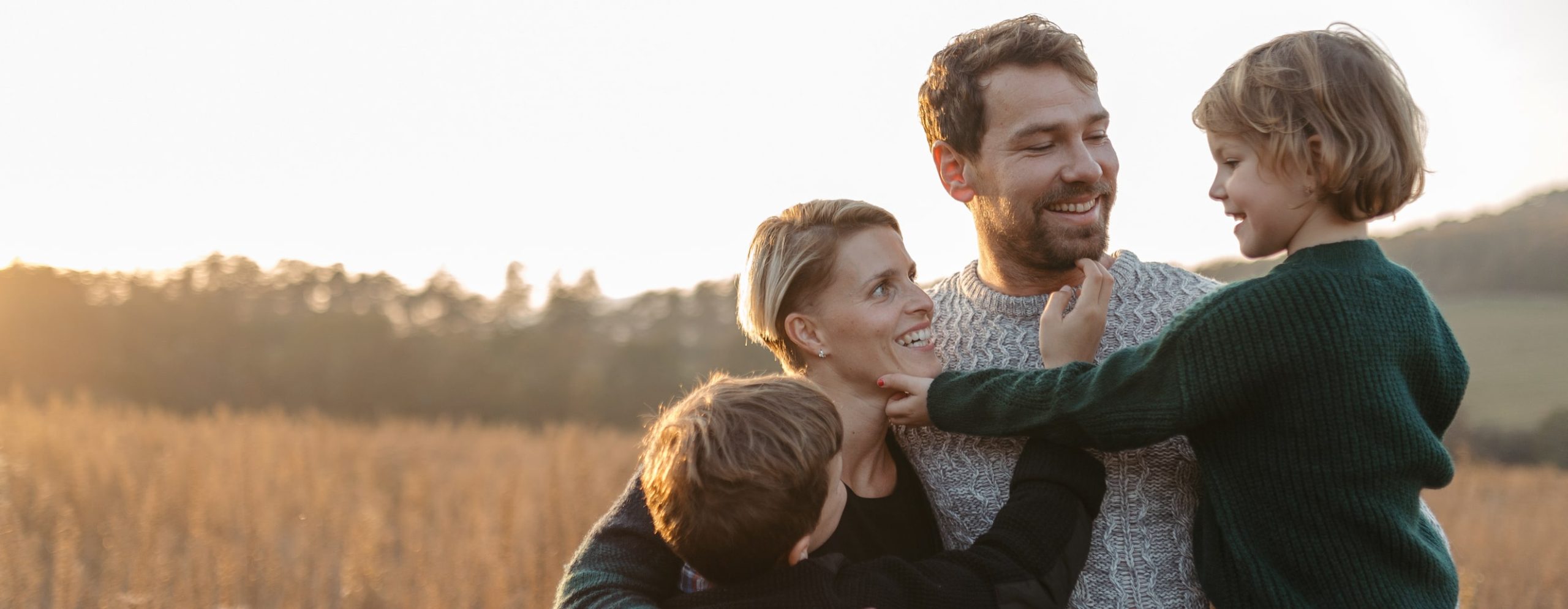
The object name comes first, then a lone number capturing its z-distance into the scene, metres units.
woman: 2.59
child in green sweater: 1.94
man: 2.43
